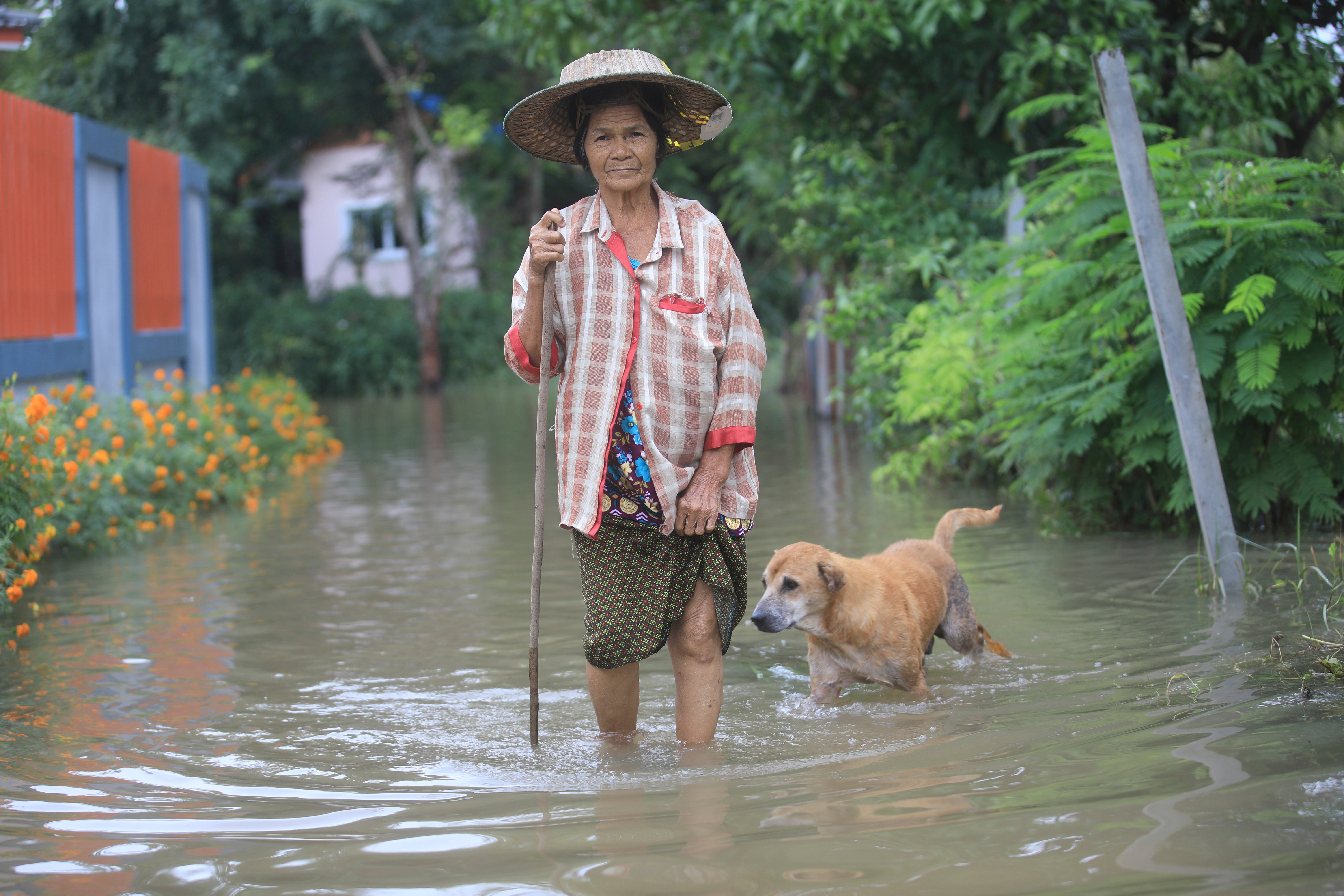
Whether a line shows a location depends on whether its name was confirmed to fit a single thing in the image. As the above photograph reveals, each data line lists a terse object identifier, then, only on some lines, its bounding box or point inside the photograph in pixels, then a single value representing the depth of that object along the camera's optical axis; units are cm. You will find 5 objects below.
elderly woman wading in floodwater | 386
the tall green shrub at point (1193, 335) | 615
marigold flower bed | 669
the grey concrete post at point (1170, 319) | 556
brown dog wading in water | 456
